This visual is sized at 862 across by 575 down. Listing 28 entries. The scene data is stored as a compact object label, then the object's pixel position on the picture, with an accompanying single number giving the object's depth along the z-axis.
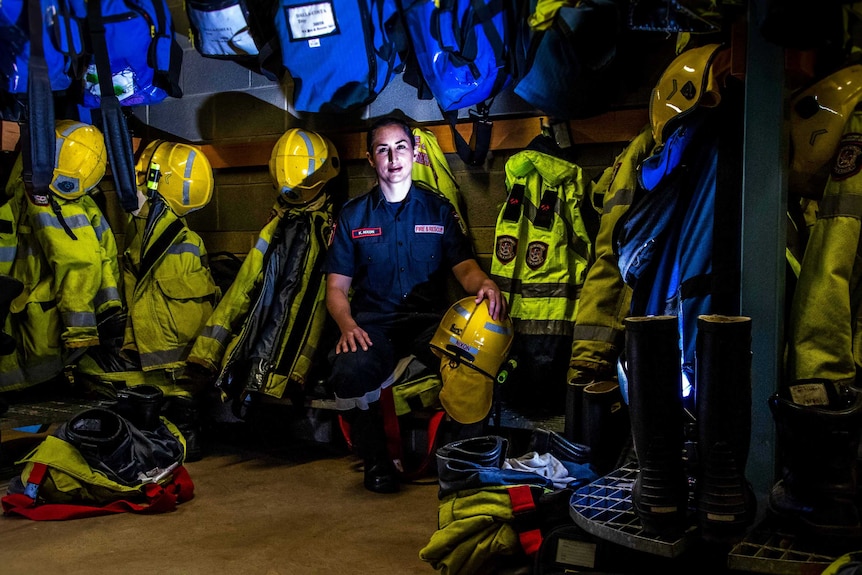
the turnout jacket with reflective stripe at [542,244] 3.21
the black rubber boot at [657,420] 1.68
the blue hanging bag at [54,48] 3.33
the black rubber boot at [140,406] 3.16
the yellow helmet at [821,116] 1.99
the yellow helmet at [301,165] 3.80
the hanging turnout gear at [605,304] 2.65
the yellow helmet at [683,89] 2.12
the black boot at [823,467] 1.58
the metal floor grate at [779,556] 1.54
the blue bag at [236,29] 3.15
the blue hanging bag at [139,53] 3.76
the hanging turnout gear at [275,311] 3.56
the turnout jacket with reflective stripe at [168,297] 3.80
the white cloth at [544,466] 2.27
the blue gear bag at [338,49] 3.08
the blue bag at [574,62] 2.38
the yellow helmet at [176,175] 3.99
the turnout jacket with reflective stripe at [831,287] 1.89
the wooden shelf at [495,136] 3.37
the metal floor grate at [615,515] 1.64
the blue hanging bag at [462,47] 2.87
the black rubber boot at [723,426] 1.63
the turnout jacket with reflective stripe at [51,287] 3.66
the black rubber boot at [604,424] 2.45
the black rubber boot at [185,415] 3.66
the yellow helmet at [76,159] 3.76
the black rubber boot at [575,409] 2.59
